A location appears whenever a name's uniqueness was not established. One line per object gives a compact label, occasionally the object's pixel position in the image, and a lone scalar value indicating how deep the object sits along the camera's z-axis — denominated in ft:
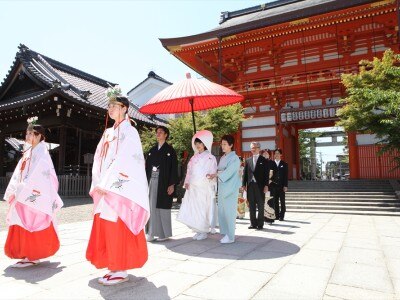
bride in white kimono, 15.83
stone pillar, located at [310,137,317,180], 99.47
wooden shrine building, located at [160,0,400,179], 38.99
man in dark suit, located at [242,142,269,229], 18.61
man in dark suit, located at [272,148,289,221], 23.67
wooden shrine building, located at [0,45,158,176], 40.24
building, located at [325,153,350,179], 152.03
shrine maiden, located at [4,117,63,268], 10.77
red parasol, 15.38
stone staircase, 28.58
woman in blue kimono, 15.20
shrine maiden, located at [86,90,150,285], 8.79
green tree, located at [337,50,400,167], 26.05
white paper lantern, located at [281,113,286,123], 43.96
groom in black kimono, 15.19
